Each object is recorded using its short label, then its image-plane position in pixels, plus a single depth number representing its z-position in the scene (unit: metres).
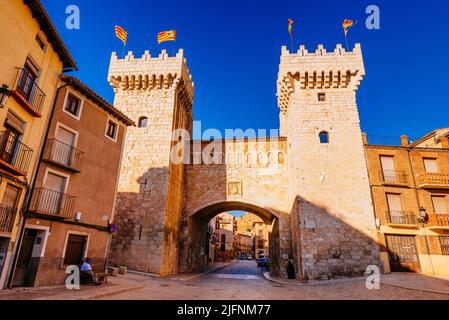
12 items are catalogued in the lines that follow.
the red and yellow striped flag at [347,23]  19.86
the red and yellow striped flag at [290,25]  21.42
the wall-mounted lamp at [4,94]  8.77
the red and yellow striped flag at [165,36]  20.77
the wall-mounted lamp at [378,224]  16.81
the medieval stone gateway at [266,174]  16.92
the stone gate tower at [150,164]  17.72
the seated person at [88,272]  11.48
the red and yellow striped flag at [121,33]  20.72
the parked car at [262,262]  36.47
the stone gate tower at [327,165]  16.31
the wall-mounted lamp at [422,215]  16.88
